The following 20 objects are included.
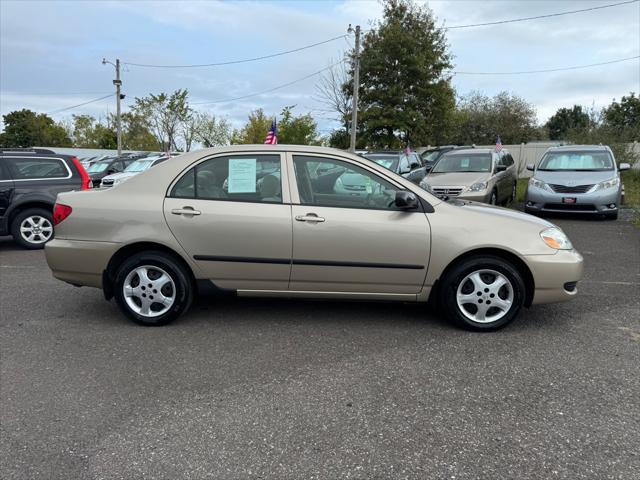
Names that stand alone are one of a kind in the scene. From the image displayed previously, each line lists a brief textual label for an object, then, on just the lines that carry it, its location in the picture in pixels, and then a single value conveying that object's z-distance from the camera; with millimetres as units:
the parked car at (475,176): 10039
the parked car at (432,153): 21350
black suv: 8133
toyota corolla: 4102
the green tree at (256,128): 42250
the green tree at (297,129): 30969
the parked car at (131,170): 16469
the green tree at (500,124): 42812
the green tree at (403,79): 25125
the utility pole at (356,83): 21734
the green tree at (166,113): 43562
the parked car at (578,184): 10297
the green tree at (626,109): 49188
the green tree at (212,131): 47250
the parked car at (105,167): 19672
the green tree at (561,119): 62312
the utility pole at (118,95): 31292
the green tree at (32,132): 59312
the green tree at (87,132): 61938
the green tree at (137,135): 47719
